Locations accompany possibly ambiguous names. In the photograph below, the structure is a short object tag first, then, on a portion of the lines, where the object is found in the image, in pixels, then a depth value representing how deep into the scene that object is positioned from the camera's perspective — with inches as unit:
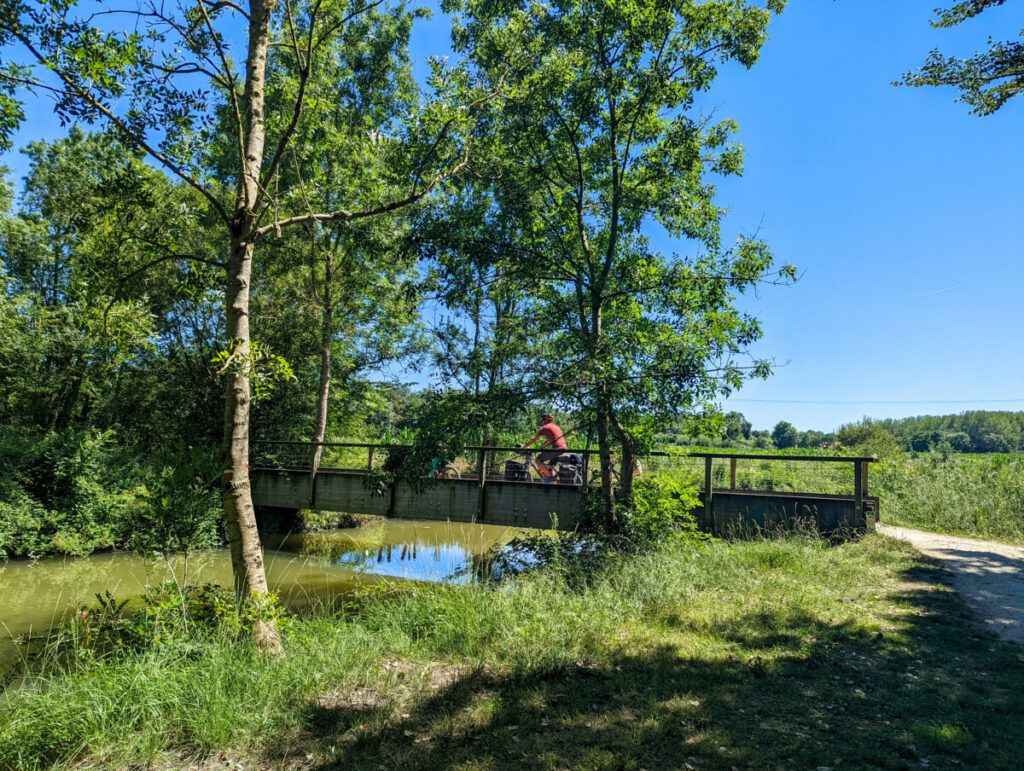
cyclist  418.0
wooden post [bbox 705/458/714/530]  403.2
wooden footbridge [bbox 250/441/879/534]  385.4
